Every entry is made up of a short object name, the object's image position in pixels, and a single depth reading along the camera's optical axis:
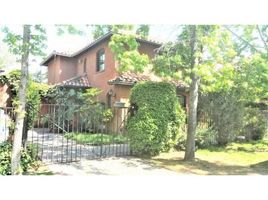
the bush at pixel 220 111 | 5.13
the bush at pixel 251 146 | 4.82
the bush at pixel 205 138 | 4.79
